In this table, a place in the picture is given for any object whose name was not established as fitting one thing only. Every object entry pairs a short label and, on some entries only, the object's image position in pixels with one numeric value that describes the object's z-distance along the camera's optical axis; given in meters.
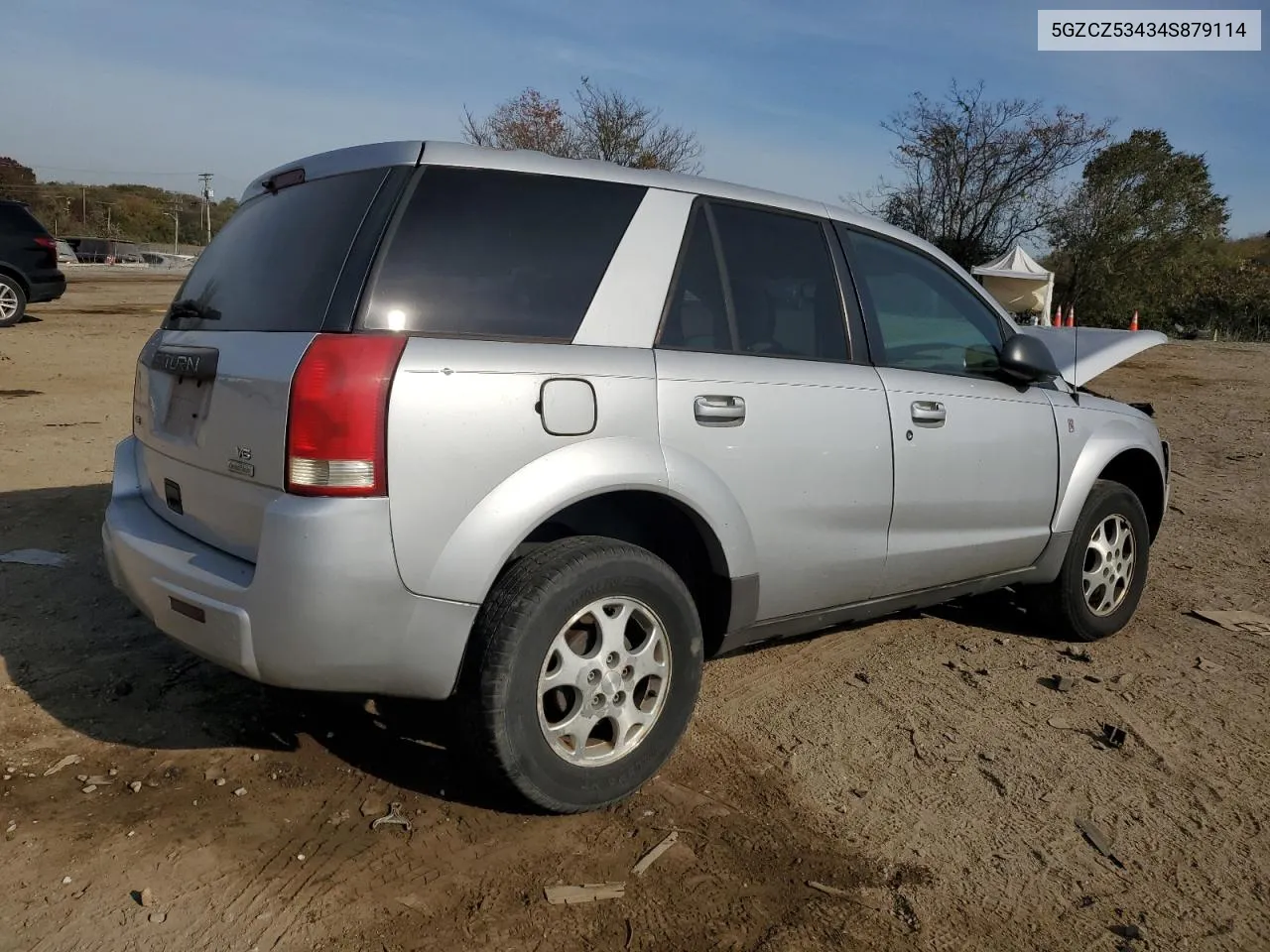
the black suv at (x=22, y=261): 14.27
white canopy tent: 24.88
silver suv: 2.55
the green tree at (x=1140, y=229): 32.00
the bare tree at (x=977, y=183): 30.81
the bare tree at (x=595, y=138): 26.67
